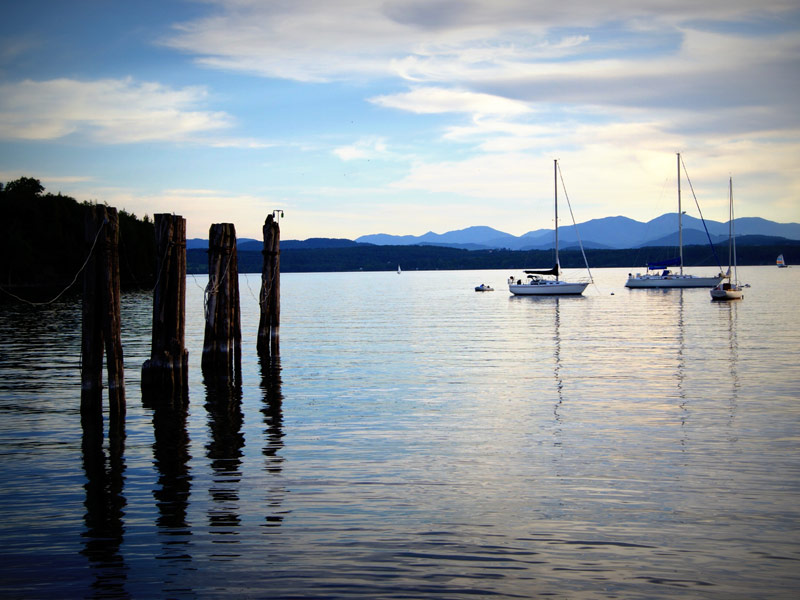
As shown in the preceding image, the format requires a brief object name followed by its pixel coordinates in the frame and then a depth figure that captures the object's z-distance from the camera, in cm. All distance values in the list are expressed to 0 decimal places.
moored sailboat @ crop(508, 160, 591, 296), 9162
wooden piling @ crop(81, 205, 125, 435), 1536
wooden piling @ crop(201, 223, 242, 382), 2305
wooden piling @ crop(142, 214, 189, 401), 1855
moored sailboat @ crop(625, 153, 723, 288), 10225
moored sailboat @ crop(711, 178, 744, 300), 7650
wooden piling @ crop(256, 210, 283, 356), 2952
